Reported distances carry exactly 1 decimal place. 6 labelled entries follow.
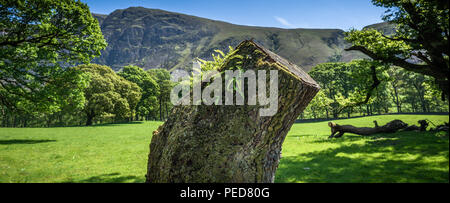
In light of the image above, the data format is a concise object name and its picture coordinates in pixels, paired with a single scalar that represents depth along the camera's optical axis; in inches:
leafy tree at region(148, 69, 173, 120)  2182.6
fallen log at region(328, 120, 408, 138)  494.9
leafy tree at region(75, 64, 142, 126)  1364.4
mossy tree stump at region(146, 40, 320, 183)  117.0
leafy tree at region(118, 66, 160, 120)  1930.1
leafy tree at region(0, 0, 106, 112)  449.4
